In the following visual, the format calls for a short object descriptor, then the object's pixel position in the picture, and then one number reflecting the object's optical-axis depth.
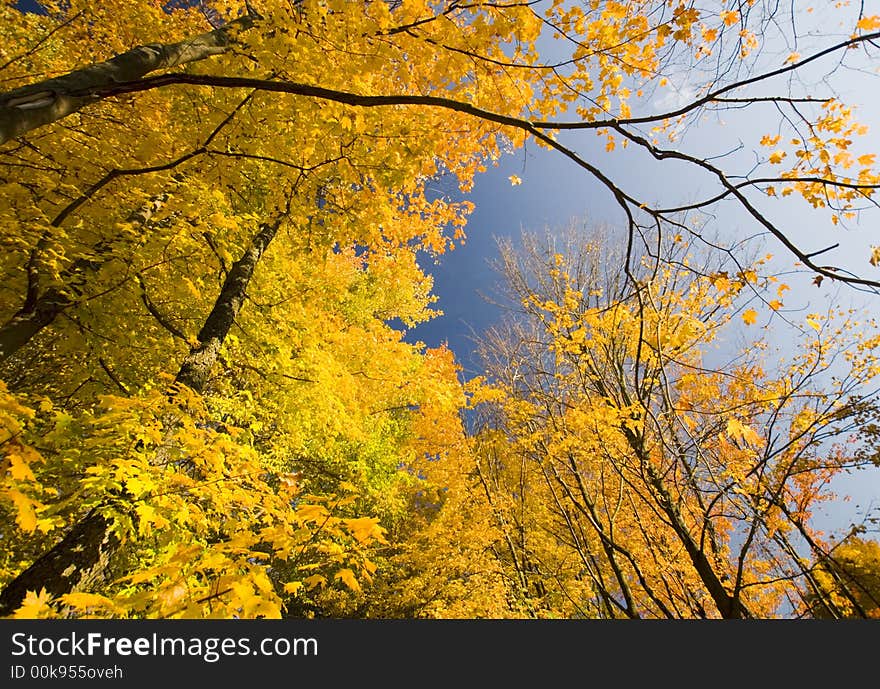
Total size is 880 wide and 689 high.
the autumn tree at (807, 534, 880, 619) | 8.96
